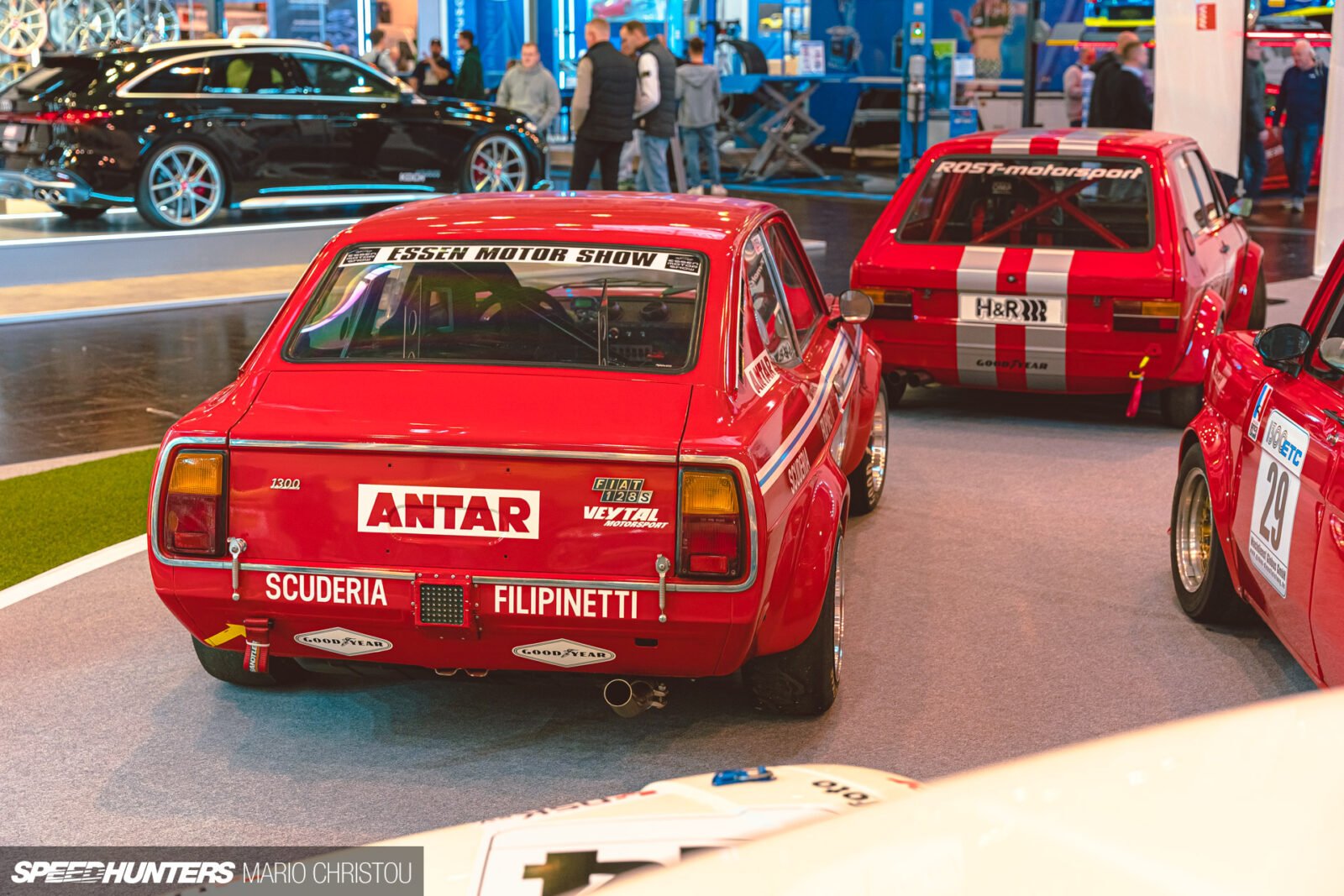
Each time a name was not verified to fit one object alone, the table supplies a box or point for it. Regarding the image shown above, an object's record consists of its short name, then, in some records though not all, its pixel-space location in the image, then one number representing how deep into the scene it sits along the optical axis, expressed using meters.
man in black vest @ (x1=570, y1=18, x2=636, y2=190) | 13.66
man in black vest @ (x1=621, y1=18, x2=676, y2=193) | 14.71
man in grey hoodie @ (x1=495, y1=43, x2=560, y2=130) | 18.02
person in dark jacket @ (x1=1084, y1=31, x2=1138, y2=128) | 13.75
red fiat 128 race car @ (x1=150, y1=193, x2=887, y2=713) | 3.58
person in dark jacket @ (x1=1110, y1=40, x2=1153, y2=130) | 13.72
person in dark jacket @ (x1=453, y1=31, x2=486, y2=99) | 20.03
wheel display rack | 16.98
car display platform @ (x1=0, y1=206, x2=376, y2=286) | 12.05
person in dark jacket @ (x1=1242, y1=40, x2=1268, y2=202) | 18.09
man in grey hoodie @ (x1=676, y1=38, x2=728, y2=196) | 17.44
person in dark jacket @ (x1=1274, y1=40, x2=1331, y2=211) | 17.52
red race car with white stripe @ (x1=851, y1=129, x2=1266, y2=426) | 7.24
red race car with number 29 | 3.73
